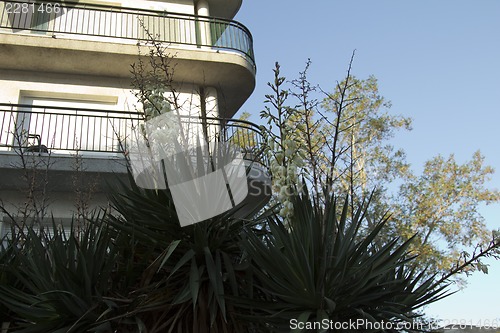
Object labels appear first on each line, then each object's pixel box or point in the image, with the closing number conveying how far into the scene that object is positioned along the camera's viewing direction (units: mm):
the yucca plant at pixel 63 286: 3088
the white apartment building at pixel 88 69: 8172
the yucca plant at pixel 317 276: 2861
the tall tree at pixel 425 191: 14969
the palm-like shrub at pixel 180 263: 3102
